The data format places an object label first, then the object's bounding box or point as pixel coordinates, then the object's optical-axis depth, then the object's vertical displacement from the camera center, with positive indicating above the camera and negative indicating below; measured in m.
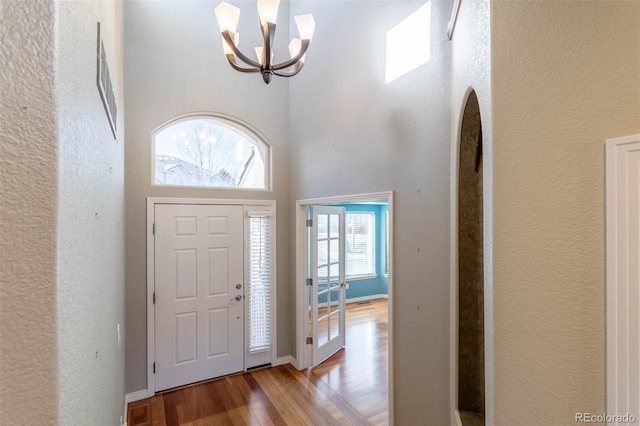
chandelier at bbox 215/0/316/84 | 1.91 +1.15
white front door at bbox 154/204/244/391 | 3.33 -0.87
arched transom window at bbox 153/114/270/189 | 3.43 +0.70
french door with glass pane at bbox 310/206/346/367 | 3.89 -0.89
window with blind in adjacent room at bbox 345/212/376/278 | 6.93 -0.70
